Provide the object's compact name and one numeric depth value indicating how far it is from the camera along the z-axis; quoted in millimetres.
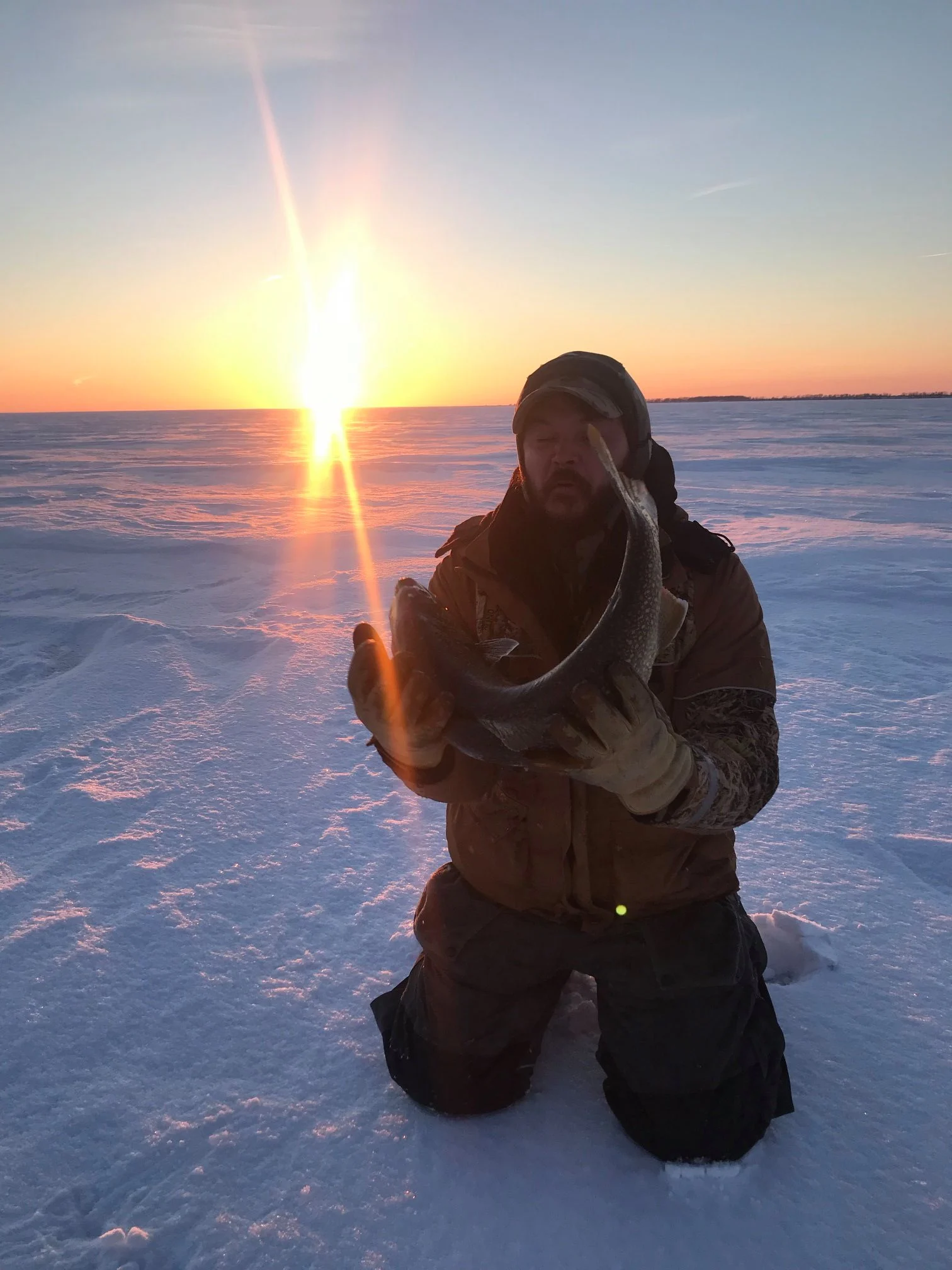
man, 1963
